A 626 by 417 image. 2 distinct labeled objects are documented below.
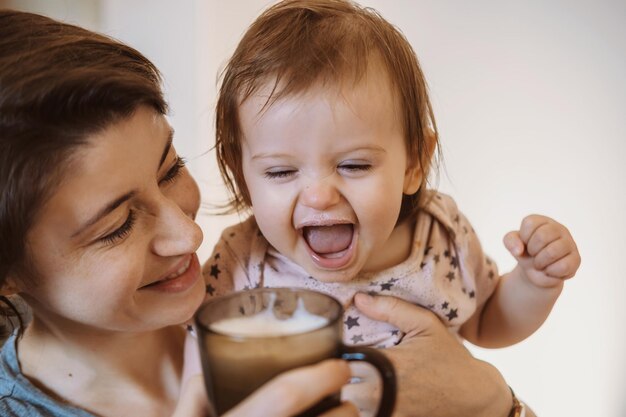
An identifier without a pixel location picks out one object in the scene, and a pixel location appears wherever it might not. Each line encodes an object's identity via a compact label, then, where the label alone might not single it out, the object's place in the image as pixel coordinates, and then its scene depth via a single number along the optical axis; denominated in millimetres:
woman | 819
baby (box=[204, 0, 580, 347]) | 948
